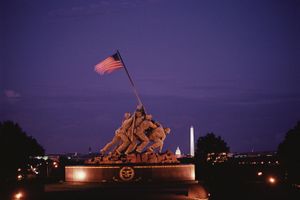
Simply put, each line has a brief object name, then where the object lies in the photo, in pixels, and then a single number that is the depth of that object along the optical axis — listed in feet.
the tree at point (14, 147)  190.70
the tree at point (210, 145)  336.84
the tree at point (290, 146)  209.29
